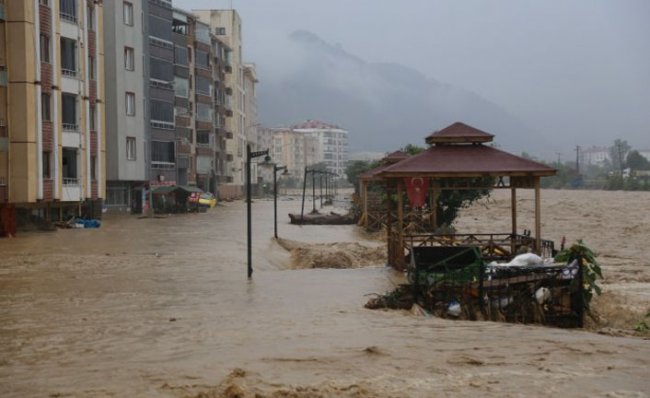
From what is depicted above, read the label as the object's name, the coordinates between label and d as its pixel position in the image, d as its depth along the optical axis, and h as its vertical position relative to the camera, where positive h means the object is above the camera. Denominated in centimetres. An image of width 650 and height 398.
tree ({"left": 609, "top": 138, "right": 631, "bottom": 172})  17755 +744
